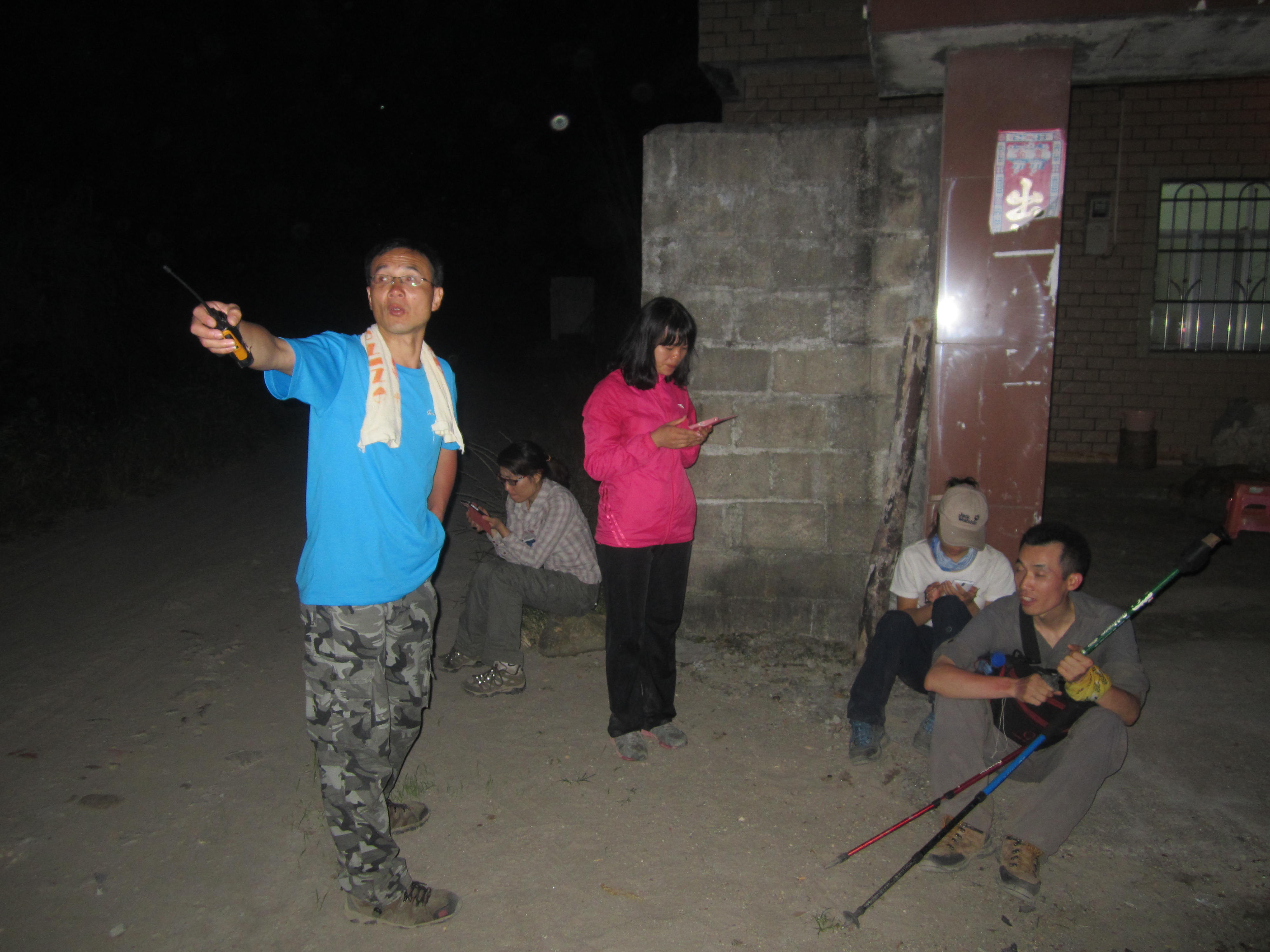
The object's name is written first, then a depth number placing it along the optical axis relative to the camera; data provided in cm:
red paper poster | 387
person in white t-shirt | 346
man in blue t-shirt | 234
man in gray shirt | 273
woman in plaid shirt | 409
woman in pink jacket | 333
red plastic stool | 540
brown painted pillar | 391
